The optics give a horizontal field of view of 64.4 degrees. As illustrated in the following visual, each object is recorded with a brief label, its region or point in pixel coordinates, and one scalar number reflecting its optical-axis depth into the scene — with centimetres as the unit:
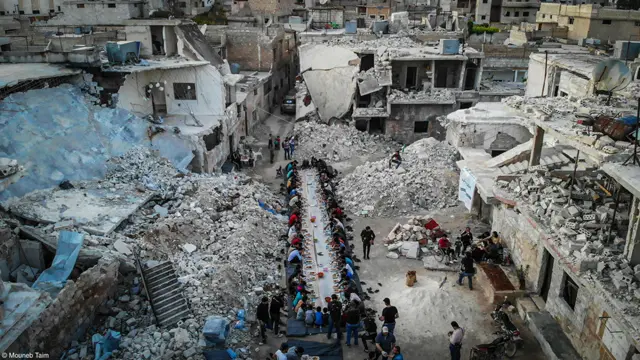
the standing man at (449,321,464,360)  1212
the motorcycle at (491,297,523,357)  1270
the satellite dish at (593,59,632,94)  1436
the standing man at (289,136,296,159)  2775
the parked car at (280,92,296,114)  3697
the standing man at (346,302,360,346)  1293
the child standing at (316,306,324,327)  1370
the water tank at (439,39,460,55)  2972
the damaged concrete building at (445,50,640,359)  1129
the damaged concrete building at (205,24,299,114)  3594
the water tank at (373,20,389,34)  3662
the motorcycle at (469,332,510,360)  1217
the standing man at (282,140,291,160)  2780
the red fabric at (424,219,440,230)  1877
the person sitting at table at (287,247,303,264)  1653
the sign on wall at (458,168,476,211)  1941
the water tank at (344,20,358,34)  3646
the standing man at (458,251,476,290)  1527
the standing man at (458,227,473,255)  1700
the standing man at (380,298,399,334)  1286
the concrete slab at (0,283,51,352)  868
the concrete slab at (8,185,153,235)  1462
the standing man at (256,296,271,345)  1311
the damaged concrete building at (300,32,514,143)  2983
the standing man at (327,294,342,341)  1314
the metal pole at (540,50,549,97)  2446
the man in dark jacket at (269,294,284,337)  1329
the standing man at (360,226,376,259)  1739
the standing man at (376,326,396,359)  1232
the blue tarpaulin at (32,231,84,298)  1166
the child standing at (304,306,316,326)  1377
